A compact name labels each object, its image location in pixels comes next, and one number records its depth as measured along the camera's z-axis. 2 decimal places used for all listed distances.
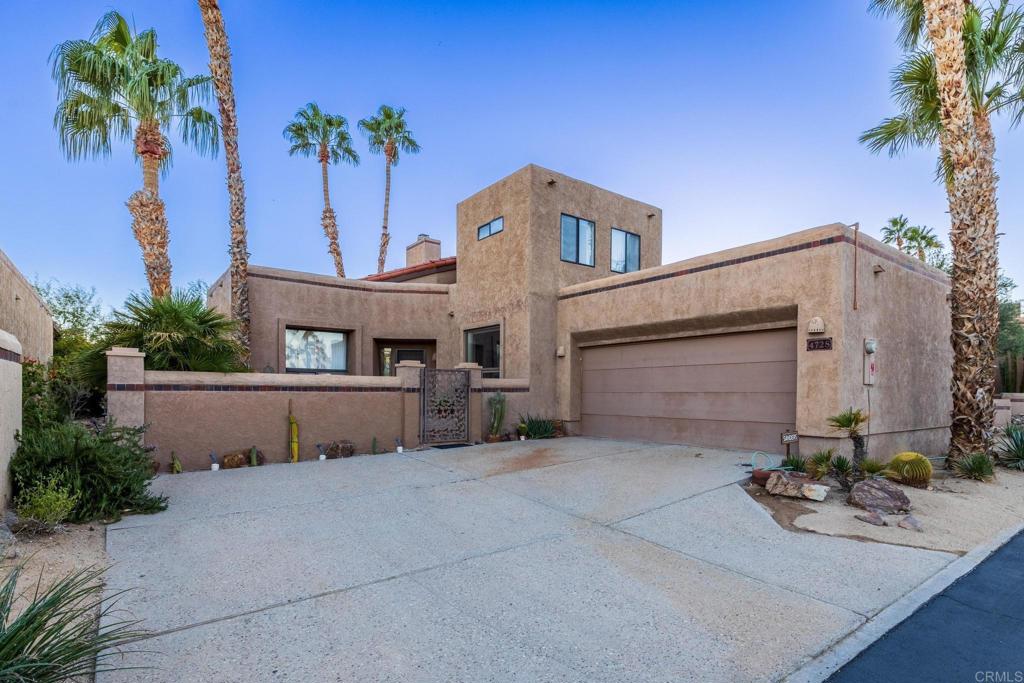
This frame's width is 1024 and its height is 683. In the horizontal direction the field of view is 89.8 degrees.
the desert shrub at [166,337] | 9.27
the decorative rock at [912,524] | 5.81
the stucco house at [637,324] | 8.98
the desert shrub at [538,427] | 12.84
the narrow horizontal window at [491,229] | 14.23
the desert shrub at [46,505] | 5.04
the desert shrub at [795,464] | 8.21
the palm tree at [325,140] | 23.98
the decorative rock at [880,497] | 6.31
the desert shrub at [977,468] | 8.27
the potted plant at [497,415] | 12.29
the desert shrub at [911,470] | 7.57
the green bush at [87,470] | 5.62
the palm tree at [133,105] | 11.68
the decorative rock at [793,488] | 6.88
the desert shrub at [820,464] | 7.89
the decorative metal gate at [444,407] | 11.47
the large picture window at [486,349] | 14.33
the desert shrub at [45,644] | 2.25
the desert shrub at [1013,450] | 9.40
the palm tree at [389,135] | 25.97
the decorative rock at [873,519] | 5.95
